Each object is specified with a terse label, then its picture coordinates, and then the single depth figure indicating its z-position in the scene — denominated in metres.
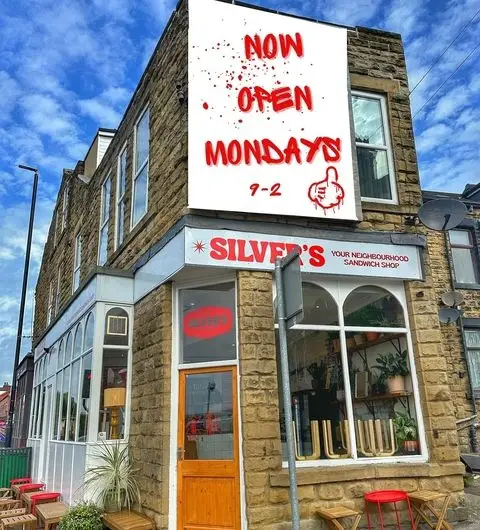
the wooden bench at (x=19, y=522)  7.42
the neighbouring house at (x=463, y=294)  14.67
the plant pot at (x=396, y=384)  7.39
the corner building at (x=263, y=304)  6.54
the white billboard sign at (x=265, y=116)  7.25
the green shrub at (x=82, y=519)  6.86
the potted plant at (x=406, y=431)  7.08
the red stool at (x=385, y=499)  6.14
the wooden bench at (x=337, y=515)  5.91
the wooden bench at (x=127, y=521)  6.28
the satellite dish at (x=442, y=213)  6.99
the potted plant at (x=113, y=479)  7.34
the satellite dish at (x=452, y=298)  14.04
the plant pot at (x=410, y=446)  7.06
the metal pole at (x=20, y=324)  18.12
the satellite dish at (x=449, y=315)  11.99
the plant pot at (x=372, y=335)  7.46
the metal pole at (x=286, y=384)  3.83
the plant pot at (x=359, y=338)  7.37
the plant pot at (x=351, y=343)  7.30
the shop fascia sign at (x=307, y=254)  6.78
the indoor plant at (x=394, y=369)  7.41
